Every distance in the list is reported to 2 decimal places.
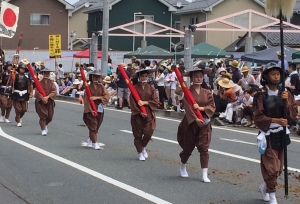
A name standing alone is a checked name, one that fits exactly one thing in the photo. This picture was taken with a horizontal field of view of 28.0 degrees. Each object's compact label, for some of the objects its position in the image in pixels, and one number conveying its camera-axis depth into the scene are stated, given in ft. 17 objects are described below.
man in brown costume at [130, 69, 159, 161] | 37.27
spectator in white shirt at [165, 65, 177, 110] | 71.87
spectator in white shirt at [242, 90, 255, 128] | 57.06
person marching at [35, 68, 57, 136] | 49.65
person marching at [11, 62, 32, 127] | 56.18
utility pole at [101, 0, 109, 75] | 88.63
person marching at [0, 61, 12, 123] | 57.20
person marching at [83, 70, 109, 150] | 42.24
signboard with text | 101.92
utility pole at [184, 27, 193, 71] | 68.18
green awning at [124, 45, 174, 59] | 104.53
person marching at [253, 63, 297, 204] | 24.89
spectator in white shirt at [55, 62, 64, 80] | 106.18
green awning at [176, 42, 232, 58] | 93.78
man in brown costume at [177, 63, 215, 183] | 30.45
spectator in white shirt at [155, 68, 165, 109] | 74.23
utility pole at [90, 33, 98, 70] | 92.25
